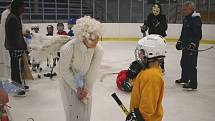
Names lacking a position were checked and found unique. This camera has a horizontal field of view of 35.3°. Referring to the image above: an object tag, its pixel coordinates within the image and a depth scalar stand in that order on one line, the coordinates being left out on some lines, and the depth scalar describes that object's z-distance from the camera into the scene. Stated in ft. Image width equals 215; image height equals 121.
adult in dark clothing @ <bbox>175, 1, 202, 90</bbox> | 15.81
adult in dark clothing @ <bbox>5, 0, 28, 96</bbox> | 14.06
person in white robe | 7.86
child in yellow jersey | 6.18
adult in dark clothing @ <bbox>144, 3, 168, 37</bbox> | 19.15
